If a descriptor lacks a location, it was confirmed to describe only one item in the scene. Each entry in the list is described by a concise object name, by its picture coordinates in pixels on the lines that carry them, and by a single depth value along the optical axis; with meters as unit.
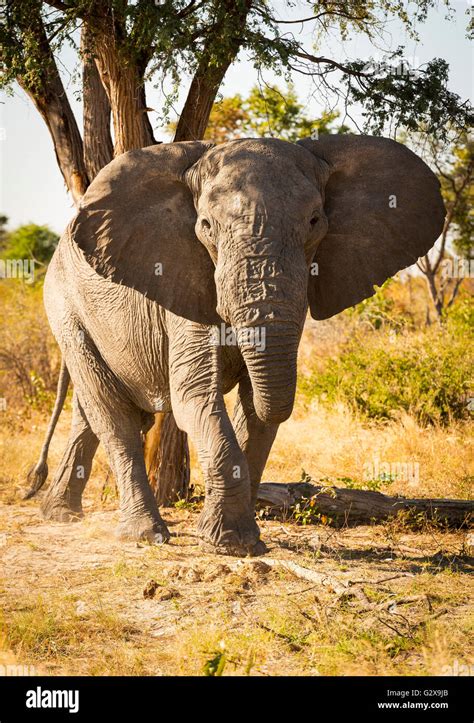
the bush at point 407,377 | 21.64
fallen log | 14.92
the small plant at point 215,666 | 8.28
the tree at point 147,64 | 15.52
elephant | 10.82
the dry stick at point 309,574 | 10.87
